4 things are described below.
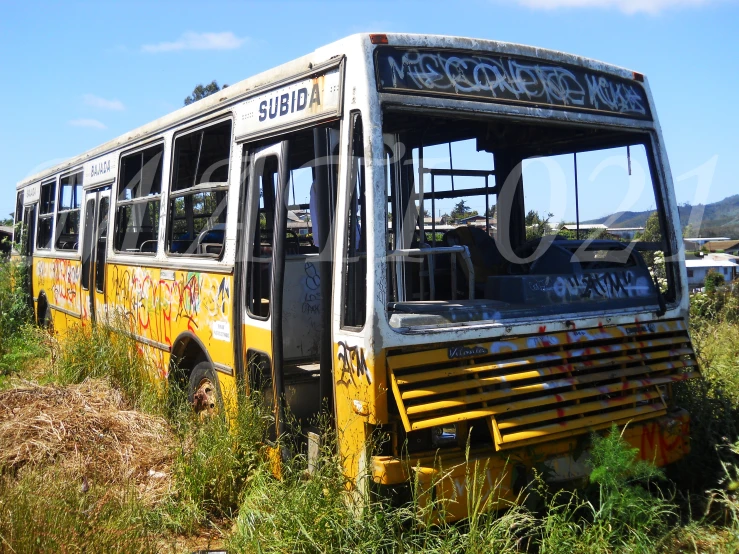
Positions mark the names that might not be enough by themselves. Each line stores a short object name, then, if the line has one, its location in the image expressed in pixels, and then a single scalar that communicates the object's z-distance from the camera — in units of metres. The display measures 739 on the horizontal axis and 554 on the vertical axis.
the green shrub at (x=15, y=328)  9.41
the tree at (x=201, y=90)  34.56
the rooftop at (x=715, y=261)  22.68
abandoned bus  3.87
